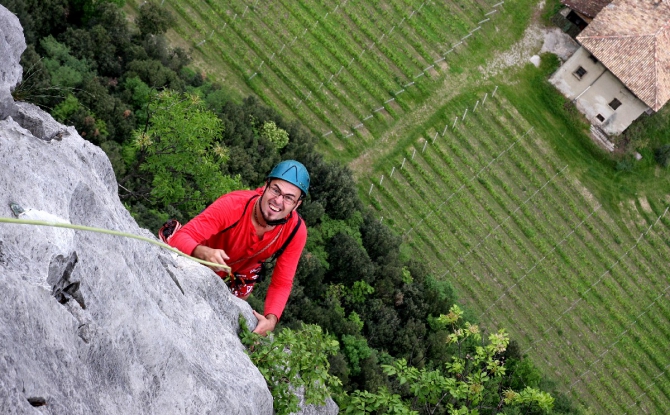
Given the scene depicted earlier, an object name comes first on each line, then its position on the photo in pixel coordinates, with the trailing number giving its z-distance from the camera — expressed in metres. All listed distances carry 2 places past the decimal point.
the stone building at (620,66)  49.53
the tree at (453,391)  14.37
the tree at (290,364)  12.39
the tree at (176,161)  28.23
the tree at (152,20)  38.91
